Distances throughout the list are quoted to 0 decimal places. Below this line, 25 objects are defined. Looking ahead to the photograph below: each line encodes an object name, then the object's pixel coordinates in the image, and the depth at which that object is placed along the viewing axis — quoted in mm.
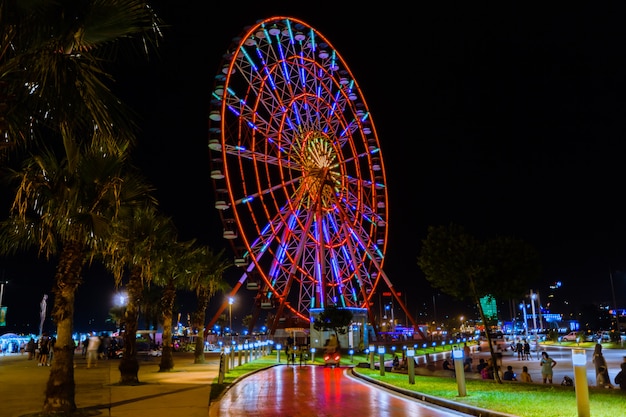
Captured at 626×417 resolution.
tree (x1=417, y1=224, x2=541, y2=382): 21094
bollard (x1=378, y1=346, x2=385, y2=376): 22267
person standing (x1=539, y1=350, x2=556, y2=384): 20562
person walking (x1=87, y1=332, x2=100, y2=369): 29233
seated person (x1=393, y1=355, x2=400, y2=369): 31206
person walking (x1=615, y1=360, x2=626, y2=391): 15952
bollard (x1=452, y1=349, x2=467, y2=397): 14234
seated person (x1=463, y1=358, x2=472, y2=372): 29109
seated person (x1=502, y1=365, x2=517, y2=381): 21219
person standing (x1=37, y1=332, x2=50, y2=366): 29708
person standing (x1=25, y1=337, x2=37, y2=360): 36559
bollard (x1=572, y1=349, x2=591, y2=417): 9250
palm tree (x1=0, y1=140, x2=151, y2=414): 11867
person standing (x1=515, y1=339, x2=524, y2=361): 39969
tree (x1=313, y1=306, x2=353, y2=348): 42844
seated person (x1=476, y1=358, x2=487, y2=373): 25300
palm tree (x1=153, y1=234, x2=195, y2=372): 25969
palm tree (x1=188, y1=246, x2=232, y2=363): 32062
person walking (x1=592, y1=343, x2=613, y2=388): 17438
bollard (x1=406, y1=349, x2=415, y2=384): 18422
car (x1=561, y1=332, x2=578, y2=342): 64875
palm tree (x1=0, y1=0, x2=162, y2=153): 6832
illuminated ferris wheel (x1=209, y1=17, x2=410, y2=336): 36062
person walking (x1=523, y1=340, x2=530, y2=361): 39594
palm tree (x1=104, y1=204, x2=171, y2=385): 19125
